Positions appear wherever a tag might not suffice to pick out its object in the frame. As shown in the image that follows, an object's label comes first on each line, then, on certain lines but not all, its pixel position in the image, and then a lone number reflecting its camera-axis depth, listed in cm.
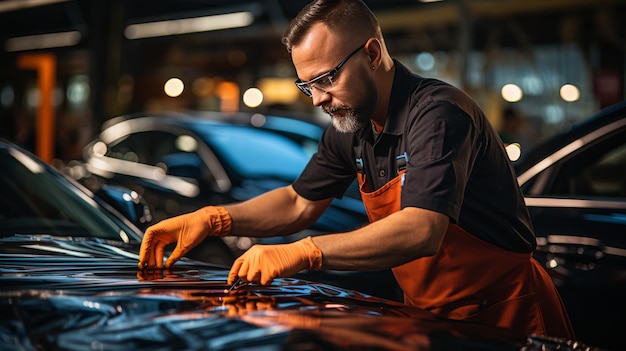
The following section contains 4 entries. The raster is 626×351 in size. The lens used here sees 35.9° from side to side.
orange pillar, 1500
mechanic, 269
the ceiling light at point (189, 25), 1611
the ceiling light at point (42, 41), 1791
